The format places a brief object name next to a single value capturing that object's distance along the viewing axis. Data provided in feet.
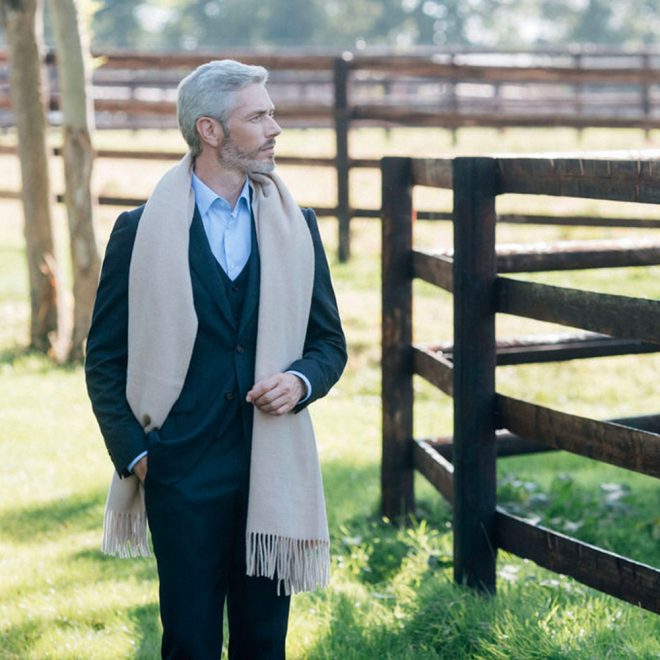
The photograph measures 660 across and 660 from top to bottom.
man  19.06
